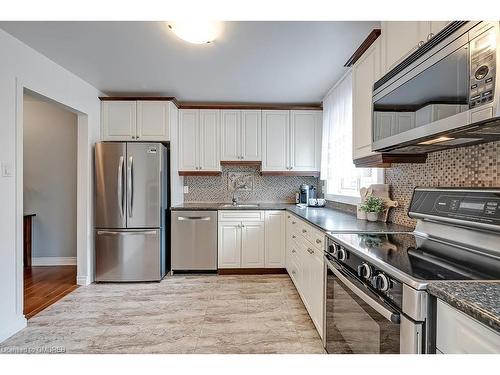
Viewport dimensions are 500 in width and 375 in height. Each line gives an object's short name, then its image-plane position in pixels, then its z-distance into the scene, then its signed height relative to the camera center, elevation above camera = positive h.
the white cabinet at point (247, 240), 3.78 -0.74
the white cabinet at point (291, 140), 4.15 +0.65
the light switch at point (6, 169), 2.20 +0.11
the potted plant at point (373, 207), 2.36 -0.18
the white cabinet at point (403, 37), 1.37 +0.80
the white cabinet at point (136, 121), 3.77 +0.83
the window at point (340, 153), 3.04 +0.39
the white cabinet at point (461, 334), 0.69 -0.39
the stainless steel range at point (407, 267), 0.95 -0.31
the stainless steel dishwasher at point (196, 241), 3.76 -0.75
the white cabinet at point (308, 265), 2.12 -0.72
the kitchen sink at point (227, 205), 3.91 -0.30
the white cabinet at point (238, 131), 4.13 +0.77
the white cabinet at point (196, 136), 4.12 +0.69
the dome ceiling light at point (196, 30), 2.01 +1.11
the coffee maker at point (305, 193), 4.16 -0.12
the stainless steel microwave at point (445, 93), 0.94 +0.38
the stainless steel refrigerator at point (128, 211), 3.44 -0.33
